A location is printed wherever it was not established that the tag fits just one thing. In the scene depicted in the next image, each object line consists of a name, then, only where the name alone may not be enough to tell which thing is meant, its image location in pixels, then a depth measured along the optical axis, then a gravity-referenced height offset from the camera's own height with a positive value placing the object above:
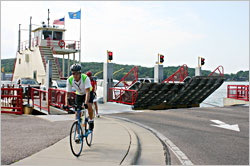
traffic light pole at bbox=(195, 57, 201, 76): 22.58 +0.86
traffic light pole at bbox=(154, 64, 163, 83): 20.78 +0.55
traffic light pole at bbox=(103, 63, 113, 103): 20.22 +0.06
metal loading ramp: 18.95 -0.89
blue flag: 32.25 +7.59
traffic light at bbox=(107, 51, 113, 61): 19.70 +1.75
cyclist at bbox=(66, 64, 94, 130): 6.14 -0.15
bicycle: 5.88 -1.23
